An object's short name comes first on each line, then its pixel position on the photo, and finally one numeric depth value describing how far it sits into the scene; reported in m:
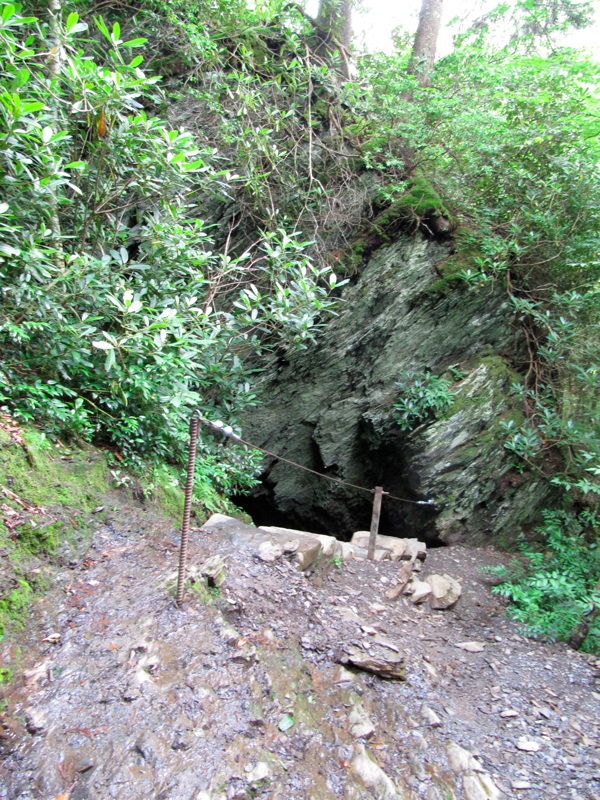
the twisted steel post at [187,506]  2.66
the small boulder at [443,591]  4.35
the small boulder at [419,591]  4.30
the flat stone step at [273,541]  3.78
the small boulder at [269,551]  3.66
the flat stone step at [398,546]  5.11
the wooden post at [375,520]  4.91
